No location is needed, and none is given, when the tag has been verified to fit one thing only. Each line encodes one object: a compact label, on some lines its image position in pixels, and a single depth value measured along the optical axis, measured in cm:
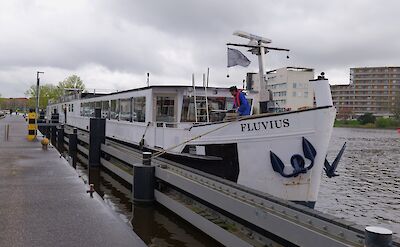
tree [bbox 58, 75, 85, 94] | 9673
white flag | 1139
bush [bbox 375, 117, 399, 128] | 9306
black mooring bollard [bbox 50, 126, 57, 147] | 2987
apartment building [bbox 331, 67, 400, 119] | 14438
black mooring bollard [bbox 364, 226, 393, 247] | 331
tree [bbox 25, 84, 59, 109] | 10575
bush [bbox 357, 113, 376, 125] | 10025
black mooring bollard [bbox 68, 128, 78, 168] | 2039
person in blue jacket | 1034
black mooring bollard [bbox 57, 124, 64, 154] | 2312
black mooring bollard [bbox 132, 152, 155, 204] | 910
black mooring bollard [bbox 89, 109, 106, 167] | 1550
